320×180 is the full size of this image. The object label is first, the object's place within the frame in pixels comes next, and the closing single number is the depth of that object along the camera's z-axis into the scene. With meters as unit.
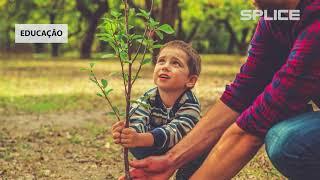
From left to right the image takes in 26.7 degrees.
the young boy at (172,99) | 3.54
